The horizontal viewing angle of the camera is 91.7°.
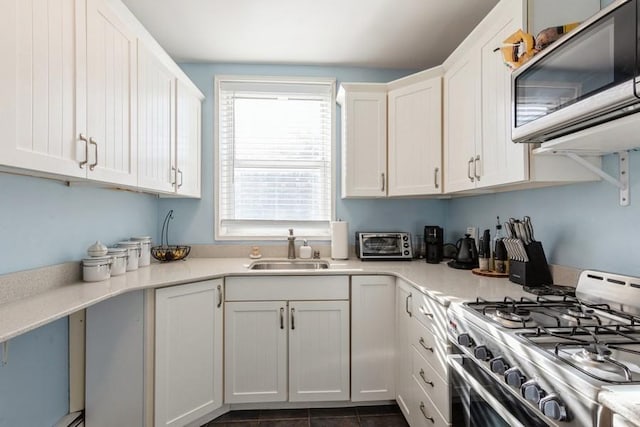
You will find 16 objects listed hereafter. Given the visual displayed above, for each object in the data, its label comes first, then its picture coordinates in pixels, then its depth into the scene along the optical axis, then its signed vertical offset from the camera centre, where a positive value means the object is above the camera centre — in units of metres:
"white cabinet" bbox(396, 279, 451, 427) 1.41 -0.75
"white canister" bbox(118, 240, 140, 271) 1.99 -0.24
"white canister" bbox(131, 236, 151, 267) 2.15 -0.24
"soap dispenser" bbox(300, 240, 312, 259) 2.58 -0.30
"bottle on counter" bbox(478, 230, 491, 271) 1.97 -0.22
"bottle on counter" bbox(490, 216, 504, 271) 1.93 -0.19
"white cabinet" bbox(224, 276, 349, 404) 2.02 -0.81
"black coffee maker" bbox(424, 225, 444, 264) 2.40 -0.22
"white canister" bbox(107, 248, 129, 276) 1.81 -0.26
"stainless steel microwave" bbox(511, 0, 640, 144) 0.79 +0.42
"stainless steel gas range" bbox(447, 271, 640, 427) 0.72 -0.36
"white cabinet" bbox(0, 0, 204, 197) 1.01 +0.51
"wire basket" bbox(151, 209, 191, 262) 2.34 -0.26
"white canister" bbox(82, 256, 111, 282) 1.65 -0.28
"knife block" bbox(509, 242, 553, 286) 1.55 -0.26
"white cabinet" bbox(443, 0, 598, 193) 1.35 +0.52
